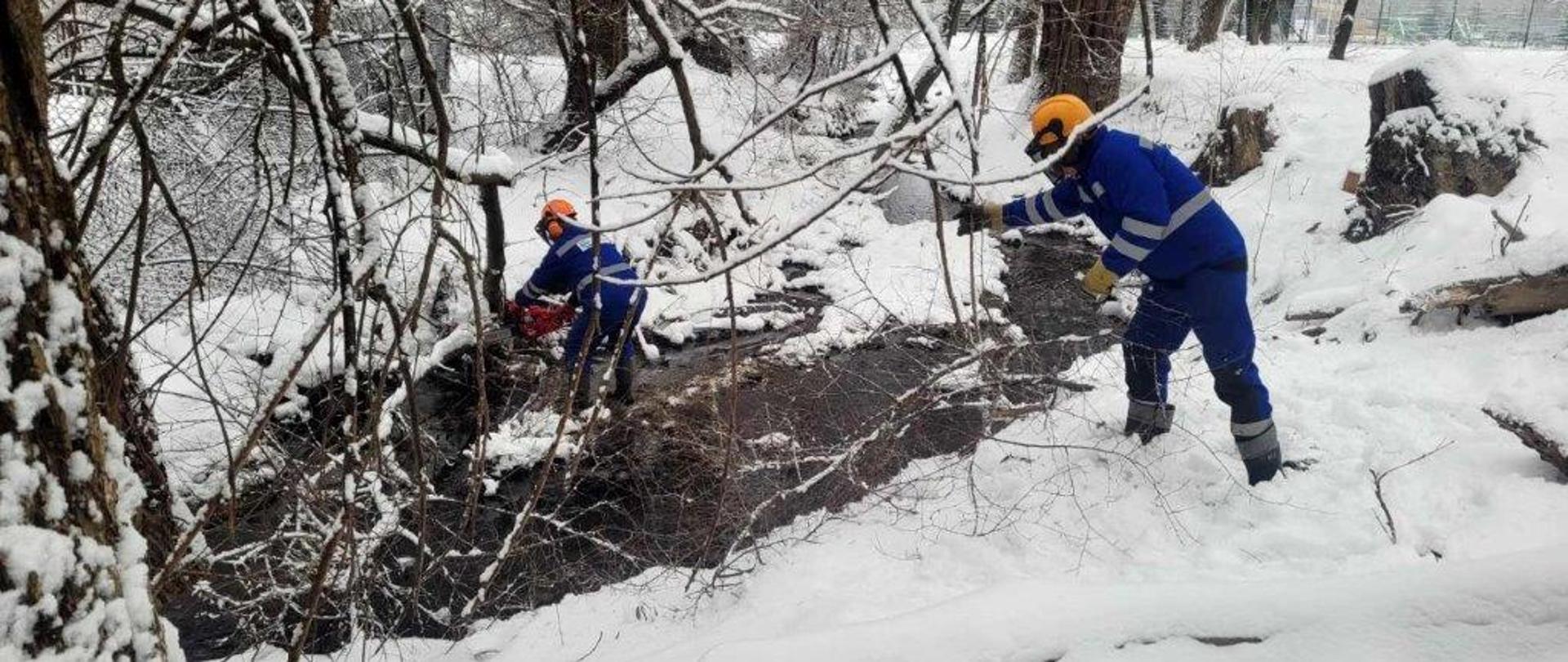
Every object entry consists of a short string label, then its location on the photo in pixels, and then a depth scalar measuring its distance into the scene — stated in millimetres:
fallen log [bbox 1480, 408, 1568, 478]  3168
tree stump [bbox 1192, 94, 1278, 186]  9273
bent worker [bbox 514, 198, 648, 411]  5631
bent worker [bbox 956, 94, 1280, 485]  3506
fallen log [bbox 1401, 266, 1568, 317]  4539
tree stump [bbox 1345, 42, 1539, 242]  6738
